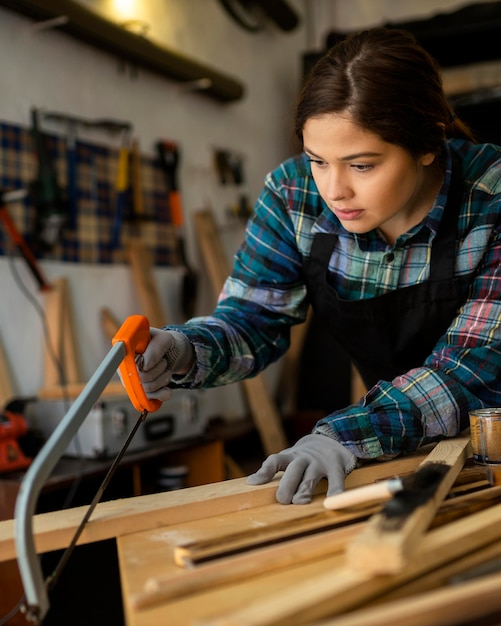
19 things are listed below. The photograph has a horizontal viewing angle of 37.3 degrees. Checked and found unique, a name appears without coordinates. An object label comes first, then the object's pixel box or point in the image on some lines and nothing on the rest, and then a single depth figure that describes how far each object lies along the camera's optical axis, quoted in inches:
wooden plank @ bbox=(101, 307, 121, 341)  121.6
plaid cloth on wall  107.8
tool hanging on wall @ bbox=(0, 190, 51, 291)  101.4
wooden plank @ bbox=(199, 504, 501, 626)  25.2
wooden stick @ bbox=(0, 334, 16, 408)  102.5
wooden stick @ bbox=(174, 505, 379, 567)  33.7
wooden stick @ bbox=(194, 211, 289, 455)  144.6
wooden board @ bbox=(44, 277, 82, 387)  111.6
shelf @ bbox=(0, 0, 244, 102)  105.7
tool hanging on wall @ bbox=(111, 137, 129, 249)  126.5
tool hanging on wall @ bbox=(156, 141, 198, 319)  138.6
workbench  26.7
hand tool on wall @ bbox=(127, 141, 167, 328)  129.1
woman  51.4
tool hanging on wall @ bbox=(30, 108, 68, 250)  110.0
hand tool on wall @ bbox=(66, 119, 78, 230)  117.3
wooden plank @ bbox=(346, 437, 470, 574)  27.7
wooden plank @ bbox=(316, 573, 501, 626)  25.3
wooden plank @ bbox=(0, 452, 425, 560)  39.0
